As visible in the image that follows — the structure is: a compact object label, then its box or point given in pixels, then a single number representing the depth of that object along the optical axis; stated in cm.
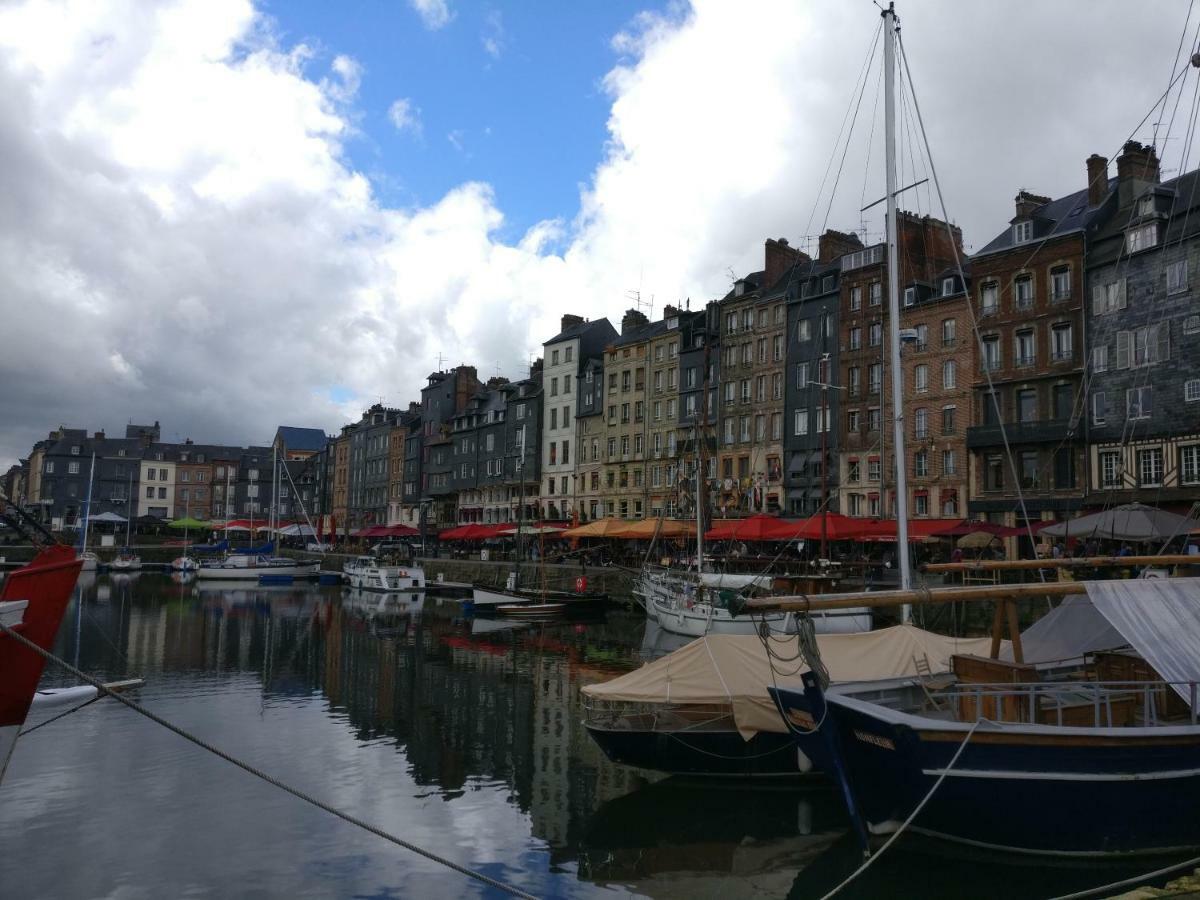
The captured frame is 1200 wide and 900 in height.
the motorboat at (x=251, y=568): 7888
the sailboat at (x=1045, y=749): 1173
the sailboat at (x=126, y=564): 9088
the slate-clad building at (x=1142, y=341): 3919
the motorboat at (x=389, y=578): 6381
